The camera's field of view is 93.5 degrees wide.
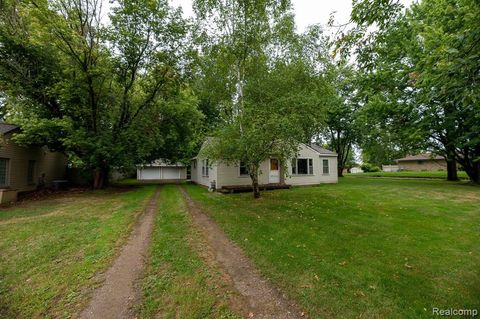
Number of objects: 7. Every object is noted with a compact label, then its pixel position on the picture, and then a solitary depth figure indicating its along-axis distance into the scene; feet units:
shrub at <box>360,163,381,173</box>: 144.56
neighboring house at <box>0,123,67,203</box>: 41.32
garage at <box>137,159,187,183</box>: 100.99
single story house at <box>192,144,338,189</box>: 50.14
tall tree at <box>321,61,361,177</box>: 78.65
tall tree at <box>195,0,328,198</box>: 31.63
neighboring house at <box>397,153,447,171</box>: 131.23
